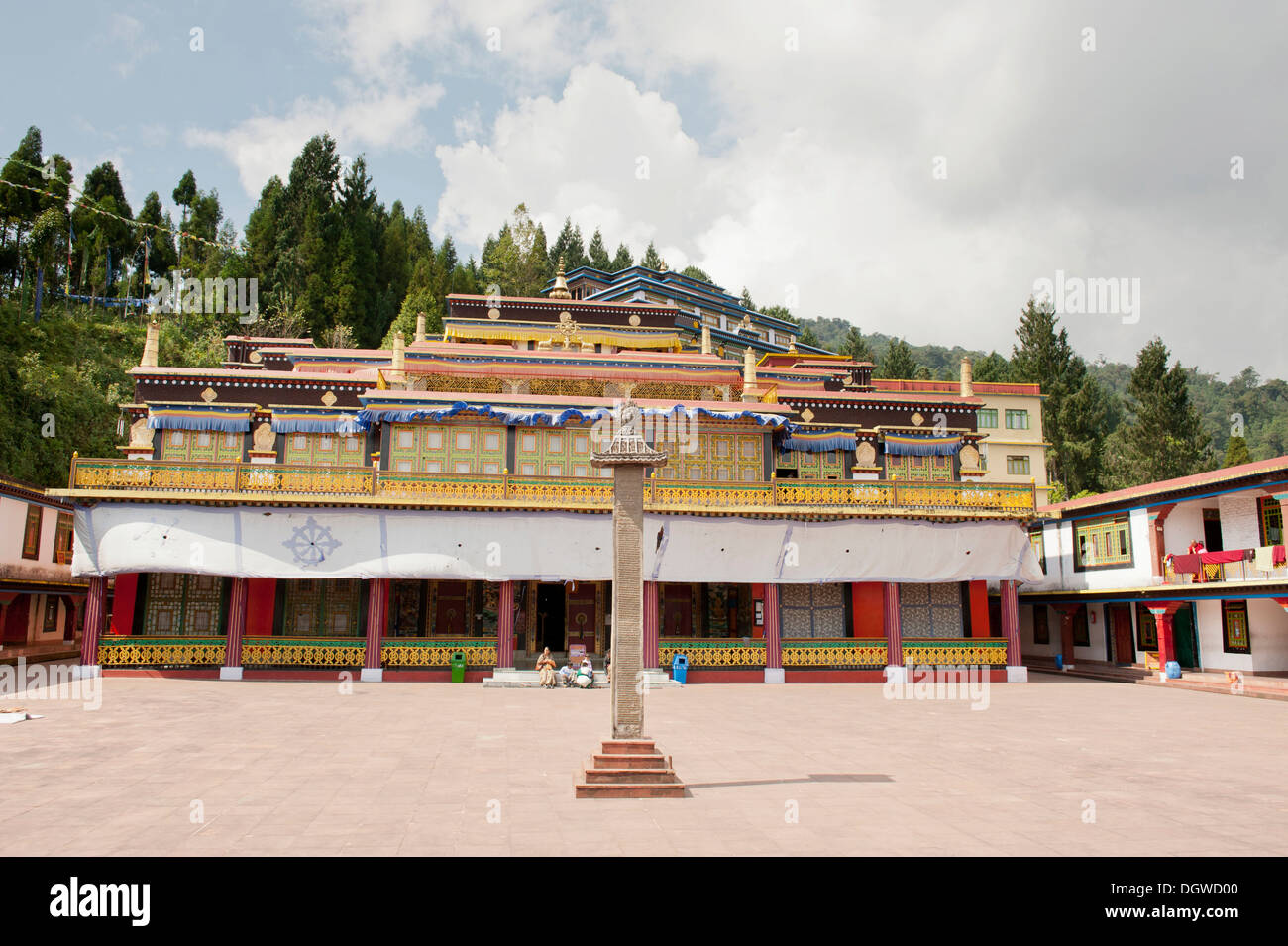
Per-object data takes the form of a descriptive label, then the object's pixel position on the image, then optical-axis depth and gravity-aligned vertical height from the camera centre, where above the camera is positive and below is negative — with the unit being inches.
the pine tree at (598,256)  3383.4 +1330.6
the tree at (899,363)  2620.6 +716.3
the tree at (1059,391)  2317.9 +576.6
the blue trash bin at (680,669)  982.4 -80.9
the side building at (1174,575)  1037.8 +31.9
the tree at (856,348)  2709.2 +800.1
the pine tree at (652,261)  3400.6 +1323.6
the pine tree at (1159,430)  2129.7 +426.6
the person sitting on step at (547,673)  929.5 -81.5
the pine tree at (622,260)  3430.1 +1346.5
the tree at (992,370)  2741.1 +740.2
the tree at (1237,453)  1998.0 +336.8
